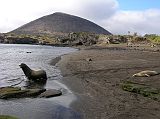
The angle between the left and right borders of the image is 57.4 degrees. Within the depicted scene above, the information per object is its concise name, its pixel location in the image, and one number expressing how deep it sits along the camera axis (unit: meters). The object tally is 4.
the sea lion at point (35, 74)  11.17
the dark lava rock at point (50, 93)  8.11
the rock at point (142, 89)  7.64
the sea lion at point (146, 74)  11.01
